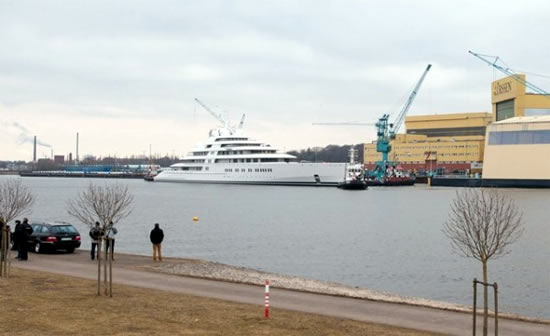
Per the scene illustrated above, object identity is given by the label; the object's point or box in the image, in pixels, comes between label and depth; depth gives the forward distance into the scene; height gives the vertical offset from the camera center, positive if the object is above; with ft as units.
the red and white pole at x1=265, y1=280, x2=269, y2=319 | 46.47 -8.84
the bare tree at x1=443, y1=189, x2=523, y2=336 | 41.46 -4.56
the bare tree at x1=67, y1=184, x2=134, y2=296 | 54.39 -6.03
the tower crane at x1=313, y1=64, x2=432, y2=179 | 518.86 +30.50
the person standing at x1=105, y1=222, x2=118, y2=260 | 58.63 -6.97
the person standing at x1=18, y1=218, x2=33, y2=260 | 77.92 -8.82
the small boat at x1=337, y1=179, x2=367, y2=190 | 421.59 -5.17
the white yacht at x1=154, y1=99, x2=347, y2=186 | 426.92 +5.40
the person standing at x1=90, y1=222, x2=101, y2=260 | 77.86 -7.63
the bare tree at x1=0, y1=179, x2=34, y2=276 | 62.89 -7.66
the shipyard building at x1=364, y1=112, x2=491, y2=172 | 565.12 +30.42
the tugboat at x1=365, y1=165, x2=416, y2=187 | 507.71 -0.33
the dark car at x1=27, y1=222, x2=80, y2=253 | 86.79 -9.03
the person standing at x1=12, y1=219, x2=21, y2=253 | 82.02 -8.99
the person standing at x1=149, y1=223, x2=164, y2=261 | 85.40 -8.50
